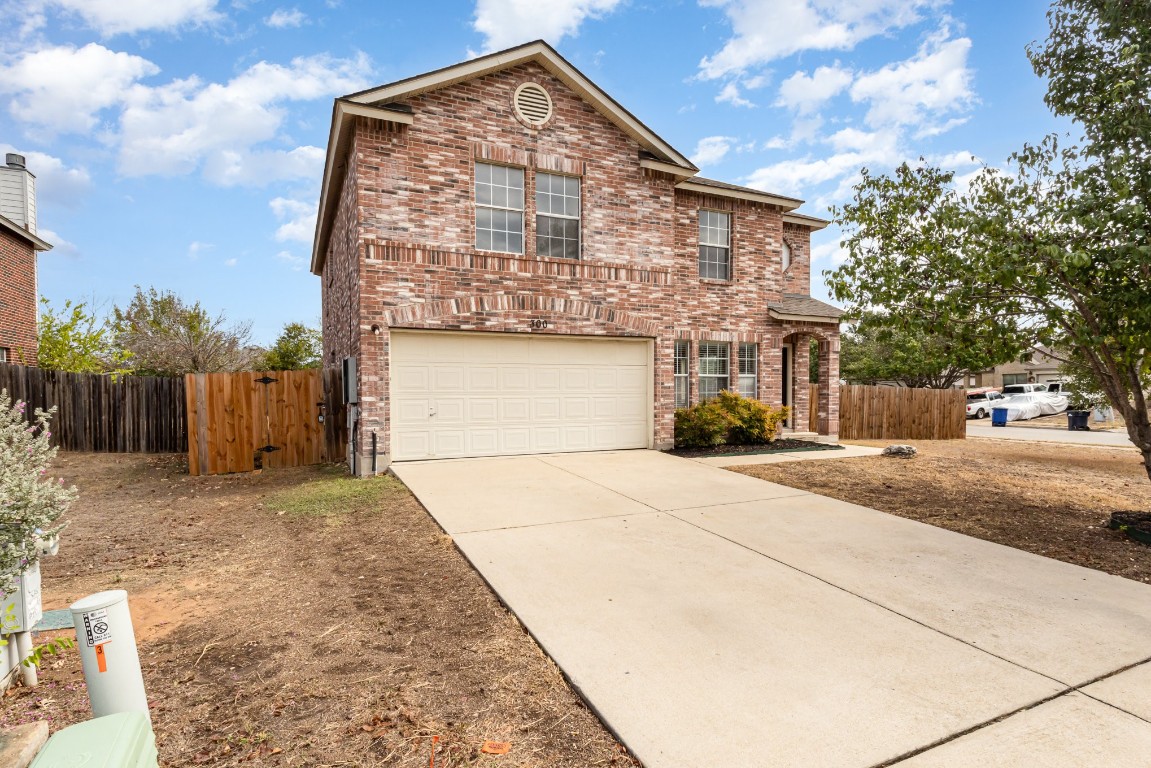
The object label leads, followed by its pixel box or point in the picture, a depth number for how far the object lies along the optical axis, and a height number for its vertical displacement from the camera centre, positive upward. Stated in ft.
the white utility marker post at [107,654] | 8.23 -4.21
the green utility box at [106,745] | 5.86 -4.15
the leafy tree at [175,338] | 69.41 +4.55
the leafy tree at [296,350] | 88.22 +3.95
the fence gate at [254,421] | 34.73 -3.15
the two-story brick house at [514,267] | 31.76 +6.83
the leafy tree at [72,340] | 59.36 +3.56
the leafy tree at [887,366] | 101.04 +1.17
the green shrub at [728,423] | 40.86 -3.77
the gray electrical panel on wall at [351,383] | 31.73 -0.63
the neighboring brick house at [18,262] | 52.90 +11.10
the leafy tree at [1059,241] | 18.38 +4.88
